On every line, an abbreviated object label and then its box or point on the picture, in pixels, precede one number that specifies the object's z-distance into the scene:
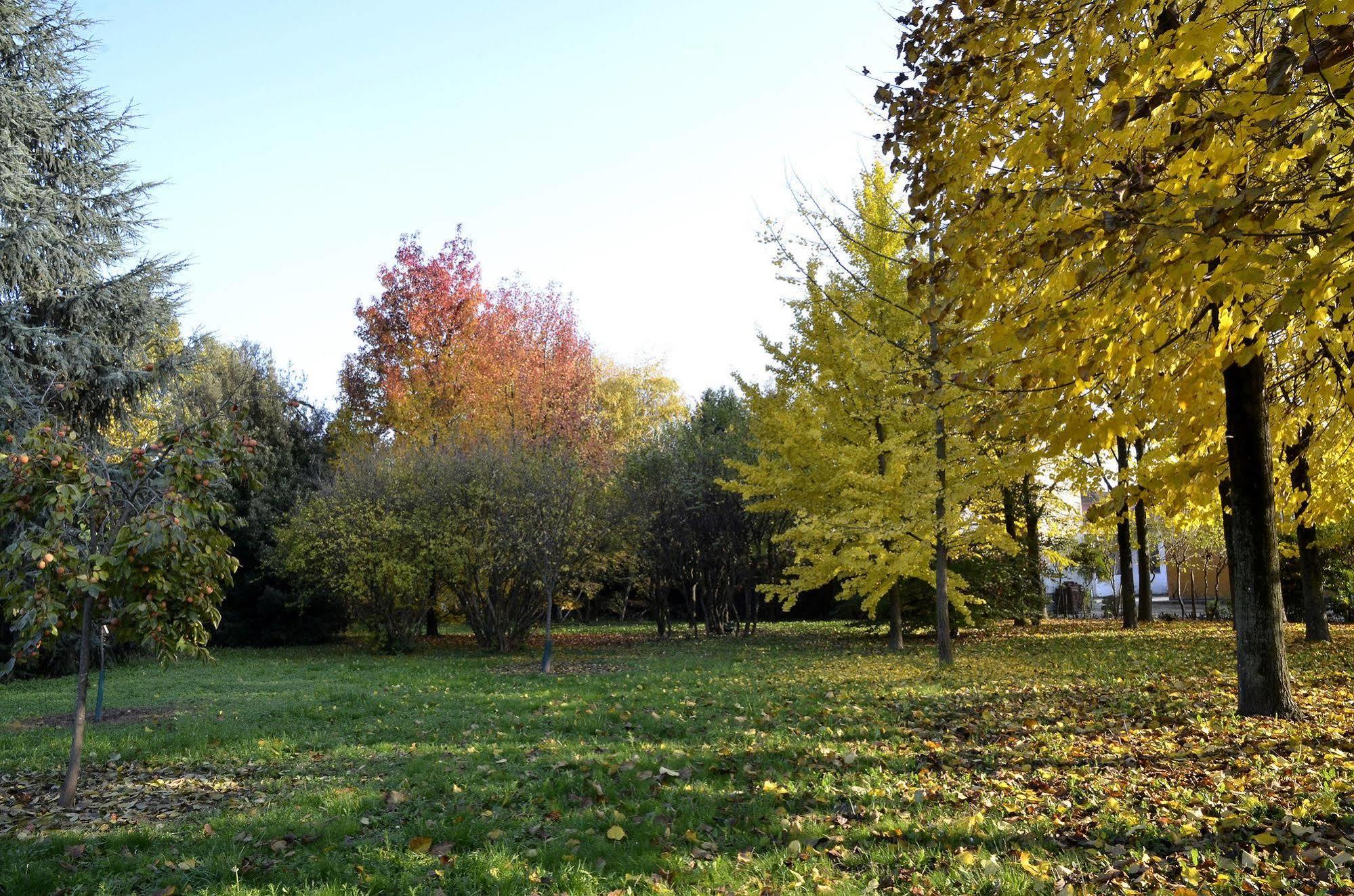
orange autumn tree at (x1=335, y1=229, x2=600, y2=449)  23.64
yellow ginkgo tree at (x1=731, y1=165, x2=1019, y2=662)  10.95
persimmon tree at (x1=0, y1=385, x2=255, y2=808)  5.01
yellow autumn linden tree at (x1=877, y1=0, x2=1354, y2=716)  3.40
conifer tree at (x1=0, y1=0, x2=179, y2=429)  12.30
